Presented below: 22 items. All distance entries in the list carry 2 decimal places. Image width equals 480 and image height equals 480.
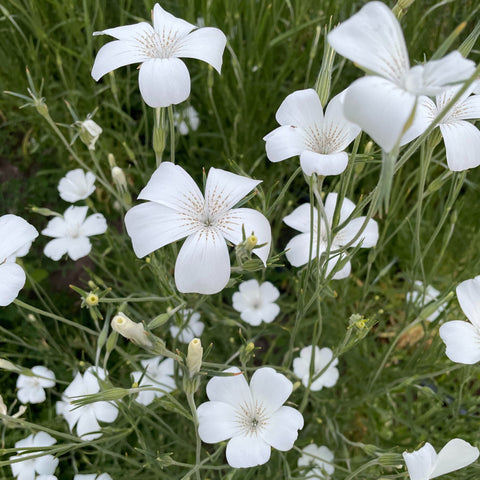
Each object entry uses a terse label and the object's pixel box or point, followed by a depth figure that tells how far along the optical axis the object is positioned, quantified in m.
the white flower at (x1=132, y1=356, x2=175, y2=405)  0.39
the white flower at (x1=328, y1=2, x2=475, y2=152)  0.25
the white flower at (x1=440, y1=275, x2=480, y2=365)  0.32
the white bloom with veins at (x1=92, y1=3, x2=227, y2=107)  0.31
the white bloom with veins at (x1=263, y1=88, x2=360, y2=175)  0.30
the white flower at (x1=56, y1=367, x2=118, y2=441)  0.38
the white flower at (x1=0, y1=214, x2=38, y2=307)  0.31
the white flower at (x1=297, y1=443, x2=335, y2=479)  0.39
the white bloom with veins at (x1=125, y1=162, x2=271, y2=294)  0.30
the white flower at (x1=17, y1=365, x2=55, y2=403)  0.41
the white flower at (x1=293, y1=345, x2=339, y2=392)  0.41
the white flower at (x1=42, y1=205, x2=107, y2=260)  0.41
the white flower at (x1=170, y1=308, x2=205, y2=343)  0.42
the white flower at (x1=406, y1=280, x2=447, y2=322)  0.40
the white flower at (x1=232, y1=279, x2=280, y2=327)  0.42
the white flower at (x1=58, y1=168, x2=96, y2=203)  0.44
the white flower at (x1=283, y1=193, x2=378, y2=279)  0.36
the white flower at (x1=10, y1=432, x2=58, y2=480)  0.38
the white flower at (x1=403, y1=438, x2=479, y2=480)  0.30
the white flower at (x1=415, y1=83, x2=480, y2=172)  0.30
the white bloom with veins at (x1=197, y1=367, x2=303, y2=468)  0.32
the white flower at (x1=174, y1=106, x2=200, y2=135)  0.48
